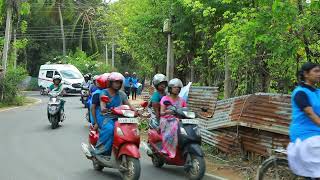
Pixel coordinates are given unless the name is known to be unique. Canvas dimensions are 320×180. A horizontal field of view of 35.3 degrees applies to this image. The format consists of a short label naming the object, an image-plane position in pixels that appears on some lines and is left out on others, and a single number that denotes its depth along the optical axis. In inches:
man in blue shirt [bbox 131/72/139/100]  1144.2
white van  1401.2
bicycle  241.1
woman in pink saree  320.8
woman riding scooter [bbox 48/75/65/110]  611.5
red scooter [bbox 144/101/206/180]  305.3
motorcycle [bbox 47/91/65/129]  594.5
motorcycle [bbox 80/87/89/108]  810.3
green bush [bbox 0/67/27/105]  952.3
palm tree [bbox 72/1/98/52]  1962.4
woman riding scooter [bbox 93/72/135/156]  313.4
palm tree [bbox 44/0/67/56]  1877.2
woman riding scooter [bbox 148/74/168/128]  351.9
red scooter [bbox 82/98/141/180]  291.0
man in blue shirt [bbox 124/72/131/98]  1070.7
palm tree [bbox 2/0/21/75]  955.3
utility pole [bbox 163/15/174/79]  595.8
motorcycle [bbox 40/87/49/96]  1504.7
